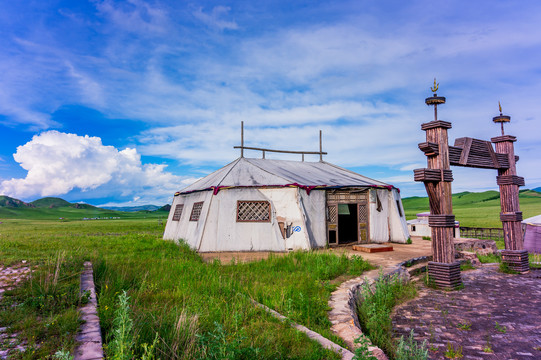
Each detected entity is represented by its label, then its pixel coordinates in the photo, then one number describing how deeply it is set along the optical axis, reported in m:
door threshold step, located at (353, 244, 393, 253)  11.27
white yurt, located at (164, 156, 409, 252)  11.70
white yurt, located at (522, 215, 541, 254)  16.89
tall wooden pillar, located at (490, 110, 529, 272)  8.95
